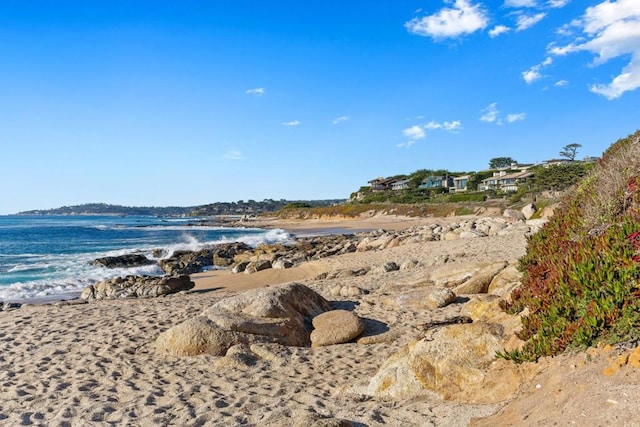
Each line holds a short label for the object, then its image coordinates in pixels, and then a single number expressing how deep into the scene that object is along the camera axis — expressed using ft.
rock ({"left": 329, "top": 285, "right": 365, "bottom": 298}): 41.24
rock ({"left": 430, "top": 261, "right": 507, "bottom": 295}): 36.35
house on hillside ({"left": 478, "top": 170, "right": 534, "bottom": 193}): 242.99
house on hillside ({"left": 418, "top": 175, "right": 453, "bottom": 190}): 330.71
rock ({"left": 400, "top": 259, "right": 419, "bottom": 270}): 53.66
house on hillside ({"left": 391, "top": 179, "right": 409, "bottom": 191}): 345.10
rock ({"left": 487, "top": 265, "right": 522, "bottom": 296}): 31.90
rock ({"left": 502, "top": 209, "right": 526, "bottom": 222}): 103.09
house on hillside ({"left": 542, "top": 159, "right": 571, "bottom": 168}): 300.61
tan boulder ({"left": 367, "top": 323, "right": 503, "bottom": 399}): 17.35
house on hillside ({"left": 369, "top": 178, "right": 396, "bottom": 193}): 365.40
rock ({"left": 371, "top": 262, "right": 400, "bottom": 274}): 53.06
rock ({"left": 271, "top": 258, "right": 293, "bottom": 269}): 68.53
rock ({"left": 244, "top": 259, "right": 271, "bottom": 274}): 68.80
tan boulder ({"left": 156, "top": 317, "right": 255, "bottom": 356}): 26.32
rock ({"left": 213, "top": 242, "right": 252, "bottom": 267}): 90.94
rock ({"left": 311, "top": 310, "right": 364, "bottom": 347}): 28.55
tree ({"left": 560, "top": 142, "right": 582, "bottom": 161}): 302.25
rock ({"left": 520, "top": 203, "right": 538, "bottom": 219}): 105.63
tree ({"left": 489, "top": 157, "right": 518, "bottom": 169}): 377.50
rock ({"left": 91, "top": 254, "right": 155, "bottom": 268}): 92.32
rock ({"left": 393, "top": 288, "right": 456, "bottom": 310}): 34.60
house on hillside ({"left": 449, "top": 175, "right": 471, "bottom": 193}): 309.01
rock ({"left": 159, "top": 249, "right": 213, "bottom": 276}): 82.48
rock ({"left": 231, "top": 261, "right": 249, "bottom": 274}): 72.10
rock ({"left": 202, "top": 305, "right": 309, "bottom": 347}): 28.02
